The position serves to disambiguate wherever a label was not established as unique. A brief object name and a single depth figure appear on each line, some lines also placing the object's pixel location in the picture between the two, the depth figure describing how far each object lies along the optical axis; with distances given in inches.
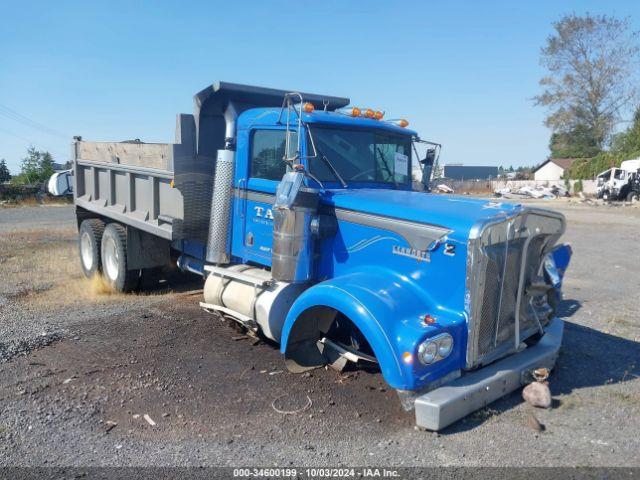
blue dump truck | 150.9
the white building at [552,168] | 2544.3
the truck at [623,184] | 1405.0
